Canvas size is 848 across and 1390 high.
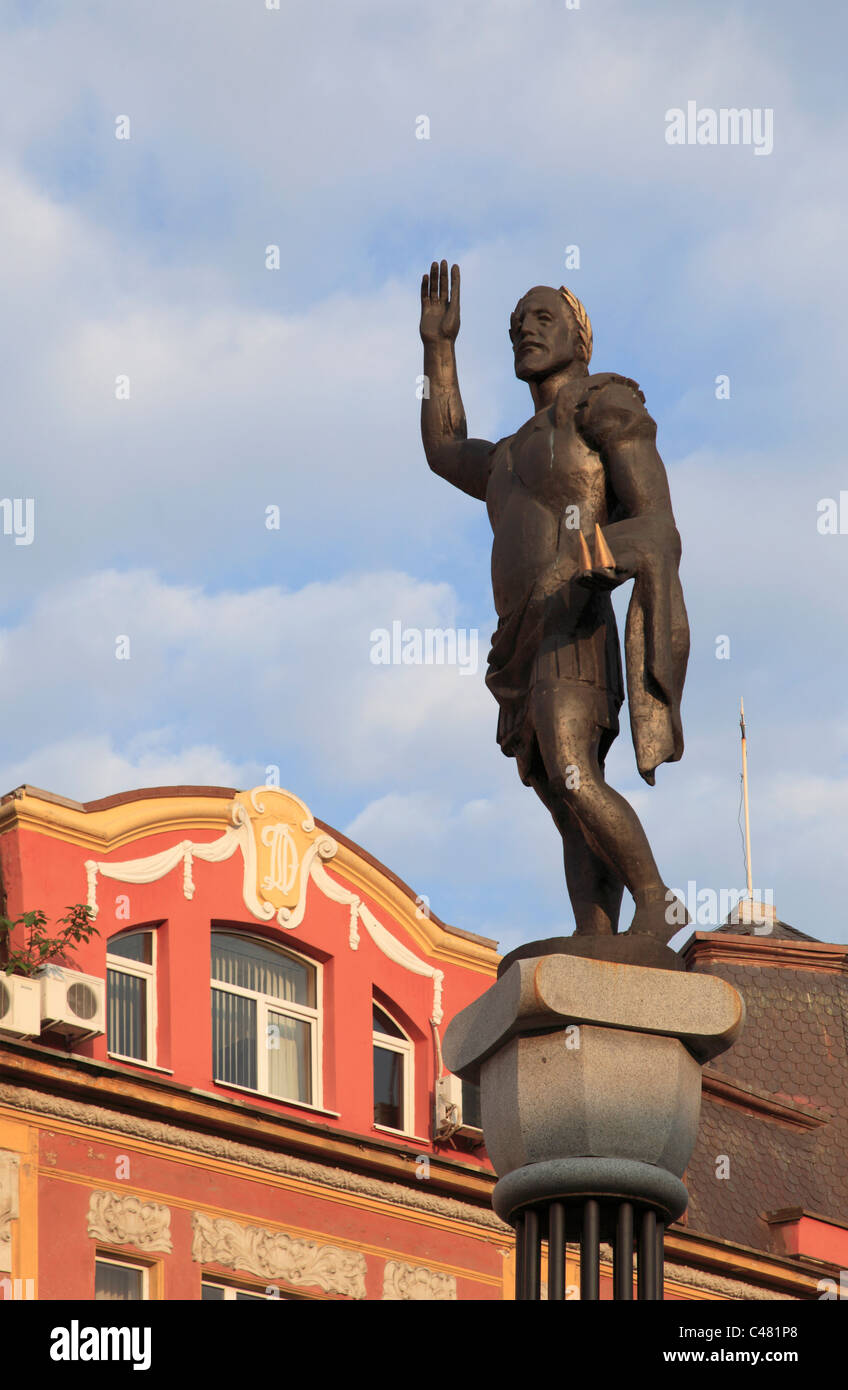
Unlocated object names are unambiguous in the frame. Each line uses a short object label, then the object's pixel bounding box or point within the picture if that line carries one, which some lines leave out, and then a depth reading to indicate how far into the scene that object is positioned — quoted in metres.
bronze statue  9.04
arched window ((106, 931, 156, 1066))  23.30
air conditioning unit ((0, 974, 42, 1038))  21.56
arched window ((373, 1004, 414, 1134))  25.39
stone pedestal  8.32
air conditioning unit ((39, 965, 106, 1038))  21.67
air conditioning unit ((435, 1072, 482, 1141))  25.09
